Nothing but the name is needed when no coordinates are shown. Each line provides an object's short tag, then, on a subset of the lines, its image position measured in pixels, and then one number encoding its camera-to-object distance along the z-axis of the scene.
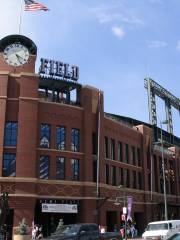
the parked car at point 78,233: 24.22
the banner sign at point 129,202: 48.95
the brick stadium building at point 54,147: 48.88
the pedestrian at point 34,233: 44.62
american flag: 48.12
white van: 35.72
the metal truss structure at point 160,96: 87.50
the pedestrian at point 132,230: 55.52
